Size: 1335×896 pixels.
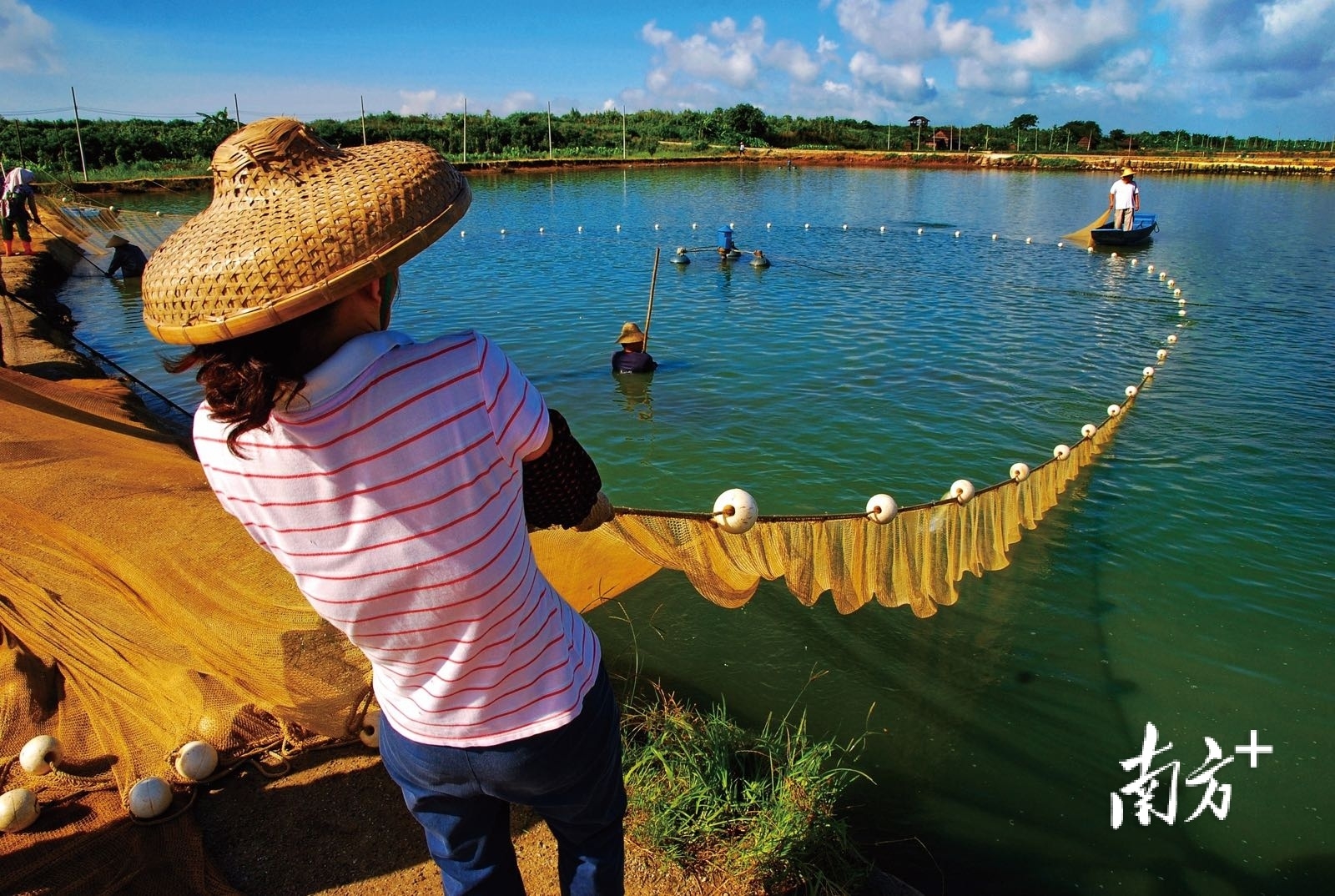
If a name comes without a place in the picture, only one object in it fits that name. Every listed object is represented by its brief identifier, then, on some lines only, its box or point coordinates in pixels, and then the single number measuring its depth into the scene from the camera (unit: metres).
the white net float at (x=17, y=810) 2.62
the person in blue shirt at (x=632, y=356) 10.28
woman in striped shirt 1.09
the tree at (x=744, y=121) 70.69
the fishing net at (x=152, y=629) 2.78
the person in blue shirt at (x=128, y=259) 16.19
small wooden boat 19.17
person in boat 18.89
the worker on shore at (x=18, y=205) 14.05
